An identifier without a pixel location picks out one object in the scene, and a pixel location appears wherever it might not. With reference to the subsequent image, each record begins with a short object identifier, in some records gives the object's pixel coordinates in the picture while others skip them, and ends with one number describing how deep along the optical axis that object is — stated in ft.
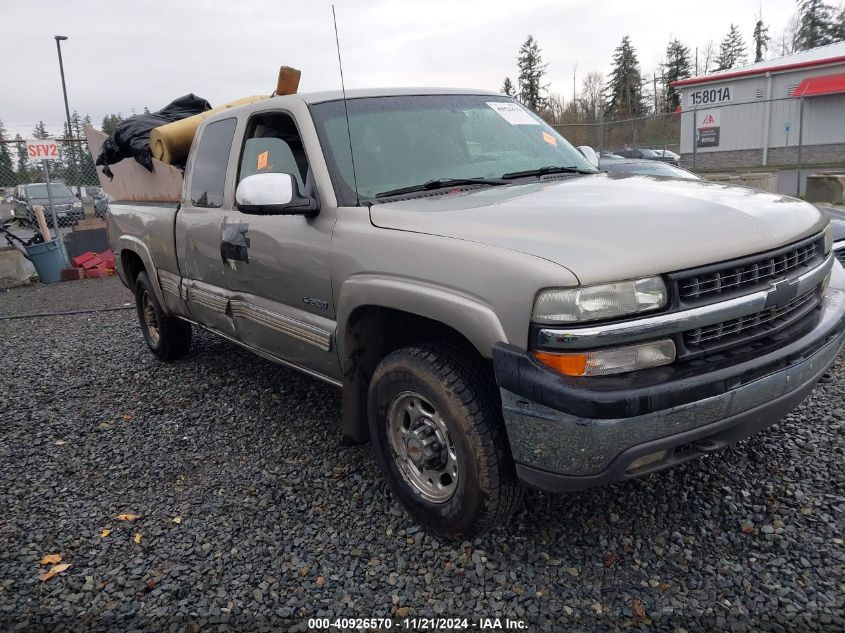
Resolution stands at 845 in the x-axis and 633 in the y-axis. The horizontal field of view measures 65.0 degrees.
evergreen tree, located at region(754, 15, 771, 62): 221.46
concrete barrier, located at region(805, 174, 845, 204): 42.52
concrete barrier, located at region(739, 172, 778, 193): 51.00
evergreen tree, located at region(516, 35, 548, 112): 203.02
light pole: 79.24
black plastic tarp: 17.30
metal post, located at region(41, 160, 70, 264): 36.70
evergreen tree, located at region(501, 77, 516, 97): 196.85
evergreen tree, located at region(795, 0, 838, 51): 166.50
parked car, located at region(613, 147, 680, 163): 68.97
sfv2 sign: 36.76
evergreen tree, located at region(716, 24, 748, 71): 220.84
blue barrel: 36.50
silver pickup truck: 7.12
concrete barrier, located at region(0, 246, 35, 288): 36.86
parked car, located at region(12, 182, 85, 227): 58.65
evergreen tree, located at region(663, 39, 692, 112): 196.95
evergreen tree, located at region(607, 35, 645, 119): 187.01
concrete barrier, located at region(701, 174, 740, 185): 53.60
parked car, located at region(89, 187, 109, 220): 73.15
